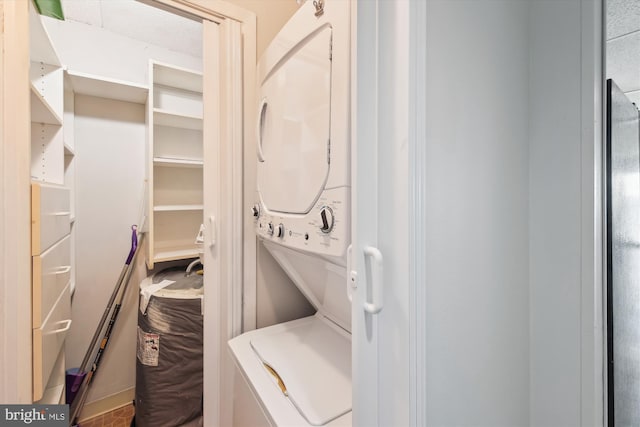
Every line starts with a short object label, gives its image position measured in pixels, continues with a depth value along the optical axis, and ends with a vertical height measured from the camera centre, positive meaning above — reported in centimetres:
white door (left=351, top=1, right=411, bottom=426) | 56 -1
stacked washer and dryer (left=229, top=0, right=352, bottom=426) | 77 +1
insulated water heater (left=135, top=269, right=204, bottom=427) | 177 -90
